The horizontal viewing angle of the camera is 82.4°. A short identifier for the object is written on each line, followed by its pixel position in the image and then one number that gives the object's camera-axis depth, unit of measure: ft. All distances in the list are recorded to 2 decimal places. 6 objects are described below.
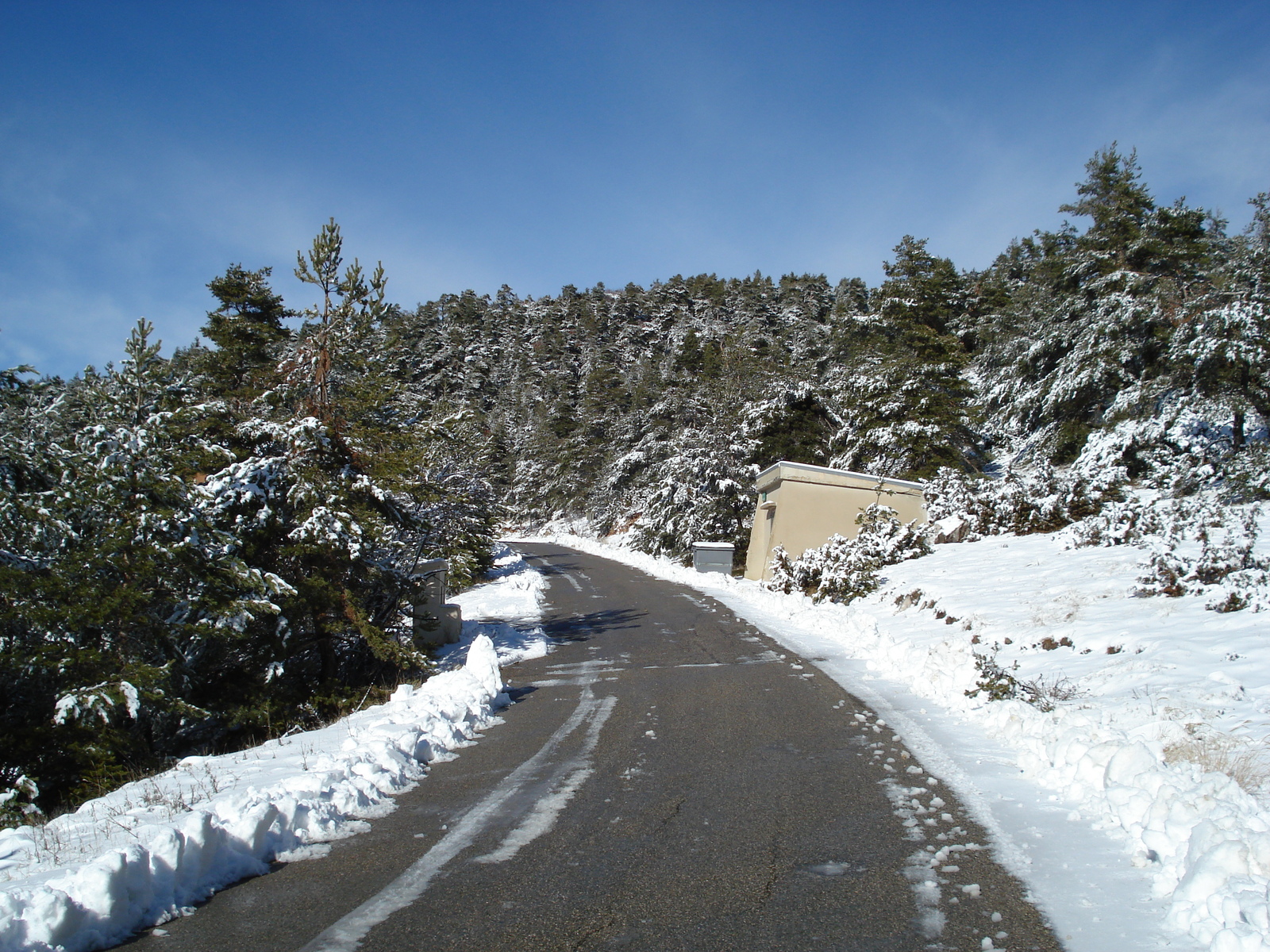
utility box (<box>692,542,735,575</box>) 92.63
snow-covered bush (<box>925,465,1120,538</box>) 53.42
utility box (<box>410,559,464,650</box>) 43.32
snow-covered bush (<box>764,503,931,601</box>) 55.72
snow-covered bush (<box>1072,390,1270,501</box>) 37.04
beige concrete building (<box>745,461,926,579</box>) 74.59
